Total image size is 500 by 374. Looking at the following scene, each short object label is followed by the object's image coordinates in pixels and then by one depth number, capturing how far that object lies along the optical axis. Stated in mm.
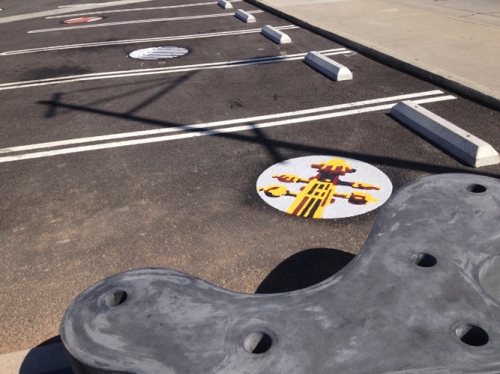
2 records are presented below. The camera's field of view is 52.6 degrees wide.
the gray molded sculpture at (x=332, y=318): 2037
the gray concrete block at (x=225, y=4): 15453
